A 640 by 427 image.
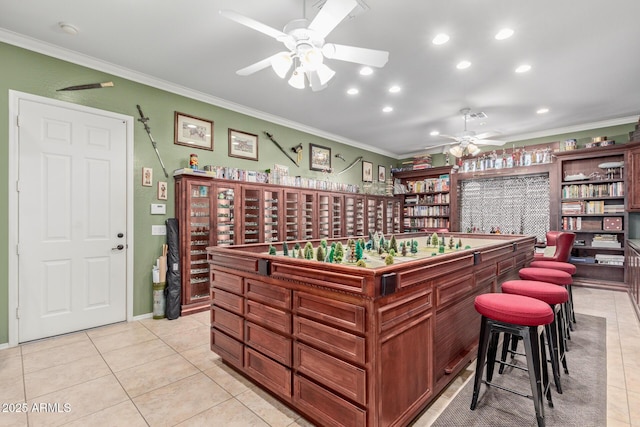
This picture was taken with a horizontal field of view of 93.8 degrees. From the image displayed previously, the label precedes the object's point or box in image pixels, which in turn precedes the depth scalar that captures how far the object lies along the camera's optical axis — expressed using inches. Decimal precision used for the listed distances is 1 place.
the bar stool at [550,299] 86.7
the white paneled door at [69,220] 126.0
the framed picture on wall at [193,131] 170.6
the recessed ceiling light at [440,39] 119.2
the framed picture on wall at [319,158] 249.9
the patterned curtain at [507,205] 249.6
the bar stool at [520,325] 70.8
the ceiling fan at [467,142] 200.8
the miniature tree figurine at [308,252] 87.4
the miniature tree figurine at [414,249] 102.2
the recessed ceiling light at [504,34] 115.6
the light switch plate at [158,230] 159.8
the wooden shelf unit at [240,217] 162.7
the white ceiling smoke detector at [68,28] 113.5
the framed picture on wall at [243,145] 195.3
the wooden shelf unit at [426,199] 300.2
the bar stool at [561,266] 140.7
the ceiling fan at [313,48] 78.7
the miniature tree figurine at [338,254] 79.7
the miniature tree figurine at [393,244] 106.6
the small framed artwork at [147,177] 156.9
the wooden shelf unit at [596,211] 212.4
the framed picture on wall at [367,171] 304.6
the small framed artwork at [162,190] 161.9
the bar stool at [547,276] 112.5
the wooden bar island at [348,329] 62.8
